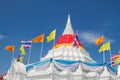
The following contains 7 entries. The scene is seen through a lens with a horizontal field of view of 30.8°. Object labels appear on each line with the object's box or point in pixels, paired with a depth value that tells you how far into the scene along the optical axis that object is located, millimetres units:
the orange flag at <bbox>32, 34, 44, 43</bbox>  40931
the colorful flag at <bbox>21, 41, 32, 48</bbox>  41781
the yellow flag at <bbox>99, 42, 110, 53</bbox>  39469
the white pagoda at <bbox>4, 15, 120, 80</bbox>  34125
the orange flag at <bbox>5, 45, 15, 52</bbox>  42688
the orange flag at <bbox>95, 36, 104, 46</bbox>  40475
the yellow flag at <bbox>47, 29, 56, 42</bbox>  40147
